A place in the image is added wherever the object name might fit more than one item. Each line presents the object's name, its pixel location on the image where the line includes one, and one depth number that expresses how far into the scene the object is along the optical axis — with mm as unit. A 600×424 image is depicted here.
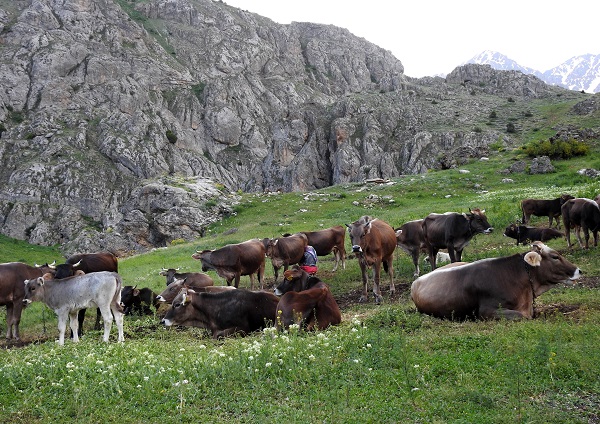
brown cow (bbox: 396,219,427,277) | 18172
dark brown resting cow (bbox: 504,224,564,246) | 19156
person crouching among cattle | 19233
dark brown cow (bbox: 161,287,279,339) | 12305
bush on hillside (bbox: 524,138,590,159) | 41750
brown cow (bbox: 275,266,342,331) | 10883
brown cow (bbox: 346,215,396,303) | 14242
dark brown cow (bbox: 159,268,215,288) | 17108
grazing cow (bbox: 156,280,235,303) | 14586
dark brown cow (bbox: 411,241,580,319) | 9844
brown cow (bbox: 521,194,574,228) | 21623
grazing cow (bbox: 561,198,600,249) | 16312
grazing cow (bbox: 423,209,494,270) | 16125
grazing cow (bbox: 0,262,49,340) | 13734
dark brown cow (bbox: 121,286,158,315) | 15906
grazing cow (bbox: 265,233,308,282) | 20109
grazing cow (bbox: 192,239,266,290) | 18984
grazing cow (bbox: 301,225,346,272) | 22062
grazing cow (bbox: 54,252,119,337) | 16781
